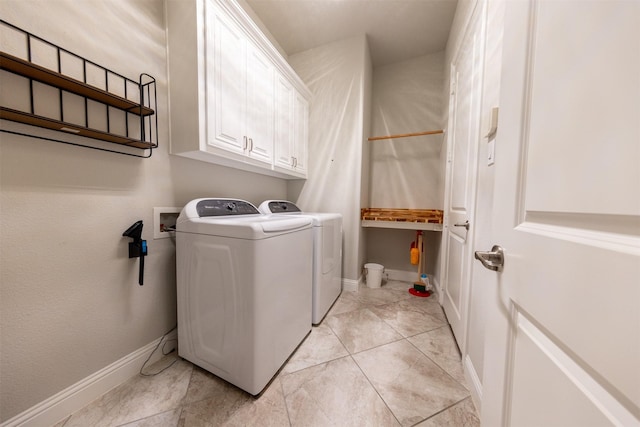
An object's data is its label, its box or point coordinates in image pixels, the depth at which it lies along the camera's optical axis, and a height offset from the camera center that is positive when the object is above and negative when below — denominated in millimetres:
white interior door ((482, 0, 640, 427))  266 -14
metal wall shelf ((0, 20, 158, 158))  794 +466
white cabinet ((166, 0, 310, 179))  1222 +748
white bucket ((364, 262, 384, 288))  2508 -806
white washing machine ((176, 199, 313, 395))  1049 -469
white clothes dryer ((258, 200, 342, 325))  1677 -430
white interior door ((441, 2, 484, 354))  1275 +259
